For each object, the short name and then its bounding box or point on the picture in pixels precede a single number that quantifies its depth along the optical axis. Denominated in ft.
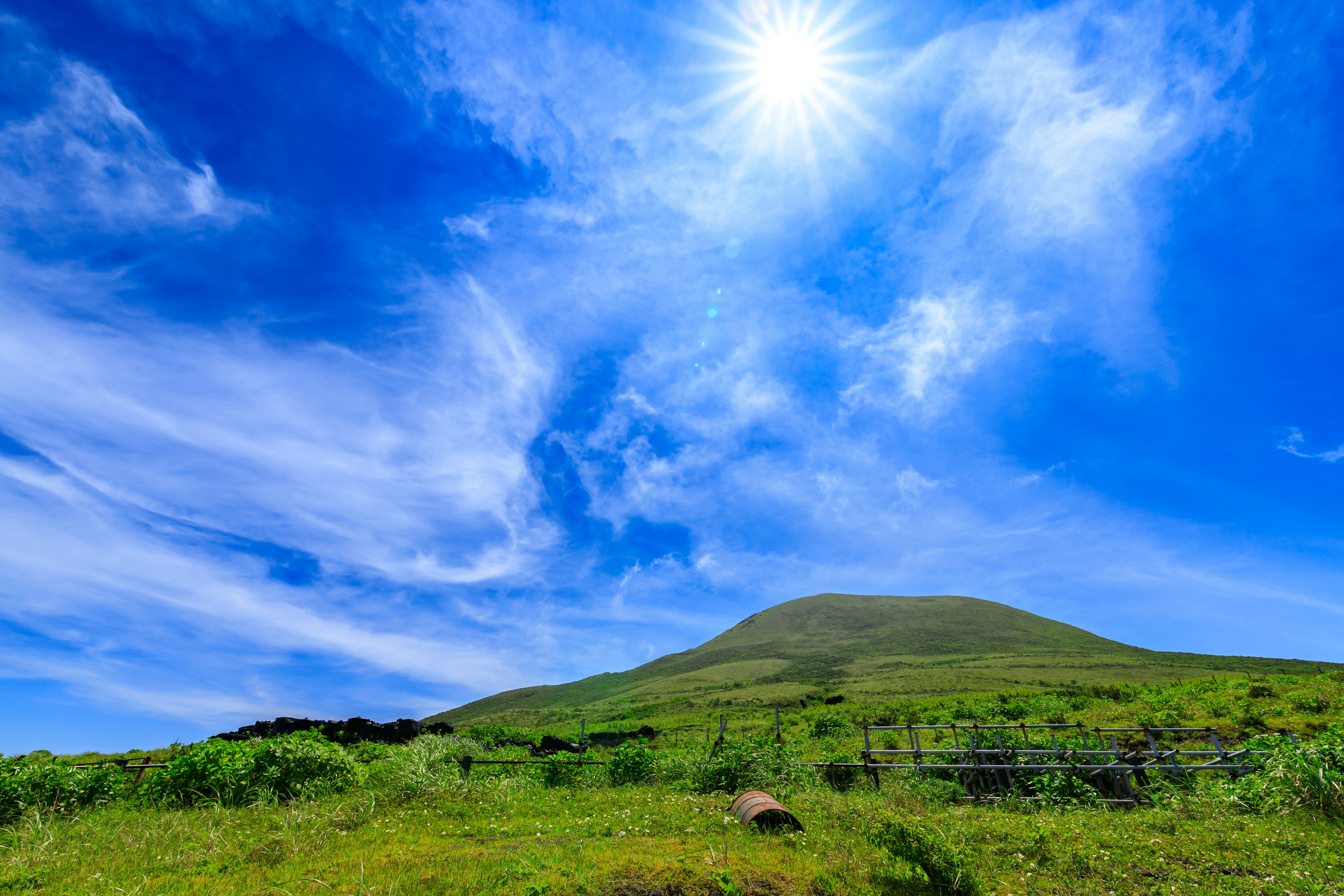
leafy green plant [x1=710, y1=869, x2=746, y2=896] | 30.45
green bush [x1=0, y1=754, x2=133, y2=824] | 49.62
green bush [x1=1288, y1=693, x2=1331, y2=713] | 88.74
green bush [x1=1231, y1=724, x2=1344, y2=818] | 41.96
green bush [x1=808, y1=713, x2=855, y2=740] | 143.02
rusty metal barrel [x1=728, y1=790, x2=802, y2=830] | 44.68
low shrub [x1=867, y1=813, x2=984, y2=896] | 32.40
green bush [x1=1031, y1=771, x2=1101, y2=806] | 56.13
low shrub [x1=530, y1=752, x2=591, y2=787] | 68.33
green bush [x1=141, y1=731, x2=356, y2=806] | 53.33
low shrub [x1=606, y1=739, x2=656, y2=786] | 68.18
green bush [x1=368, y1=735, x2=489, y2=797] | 56.34
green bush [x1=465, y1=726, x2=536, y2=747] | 134.62
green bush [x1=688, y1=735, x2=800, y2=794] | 61.11
